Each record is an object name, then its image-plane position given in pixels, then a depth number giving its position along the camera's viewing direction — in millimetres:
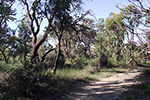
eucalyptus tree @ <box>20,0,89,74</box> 7952
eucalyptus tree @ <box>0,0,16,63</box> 6334
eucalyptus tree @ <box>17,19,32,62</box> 20921
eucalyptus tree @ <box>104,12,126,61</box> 17470
